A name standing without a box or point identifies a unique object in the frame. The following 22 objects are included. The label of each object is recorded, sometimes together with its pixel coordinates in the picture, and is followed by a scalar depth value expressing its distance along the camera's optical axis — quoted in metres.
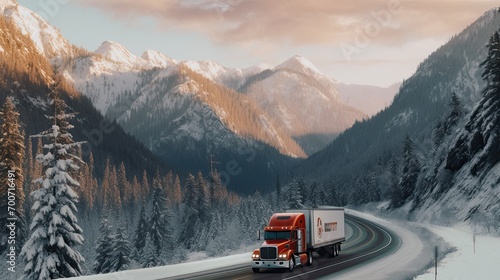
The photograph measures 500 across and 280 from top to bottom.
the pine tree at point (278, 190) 154.12
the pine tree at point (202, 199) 94.94
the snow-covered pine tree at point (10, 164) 41.41
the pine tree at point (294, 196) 77.81
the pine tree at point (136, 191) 150.10
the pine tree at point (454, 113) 82.00
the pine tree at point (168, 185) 156.84
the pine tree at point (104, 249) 54.22
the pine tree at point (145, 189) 158.25
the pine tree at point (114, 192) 138.50
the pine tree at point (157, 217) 82.31
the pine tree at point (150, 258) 56.51
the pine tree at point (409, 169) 92.62
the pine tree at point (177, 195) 149.73
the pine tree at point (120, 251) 53.31
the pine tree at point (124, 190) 148.50
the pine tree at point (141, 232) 82.19
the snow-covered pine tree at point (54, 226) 28.88
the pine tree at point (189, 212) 94.44
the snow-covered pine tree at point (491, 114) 55.66
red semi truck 26.27
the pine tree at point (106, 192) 139.60
